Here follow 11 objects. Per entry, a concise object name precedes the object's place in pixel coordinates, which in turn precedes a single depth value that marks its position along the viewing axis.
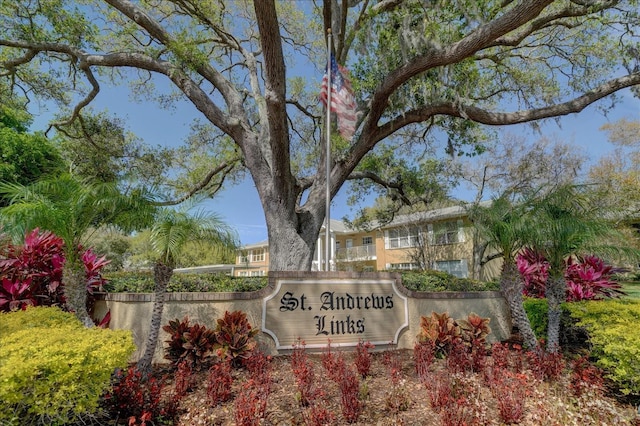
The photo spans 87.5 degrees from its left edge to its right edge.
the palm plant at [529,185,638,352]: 5.24
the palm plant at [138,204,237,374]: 4.20
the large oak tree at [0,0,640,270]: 7.21
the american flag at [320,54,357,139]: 7.61
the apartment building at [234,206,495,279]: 20.66
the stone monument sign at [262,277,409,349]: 5.52
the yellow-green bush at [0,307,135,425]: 2.46
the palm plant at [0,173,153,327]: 4.01
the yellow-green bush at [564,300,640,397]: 4.14
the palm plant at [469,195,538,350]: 5.43
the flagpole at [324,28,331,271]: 6.68
